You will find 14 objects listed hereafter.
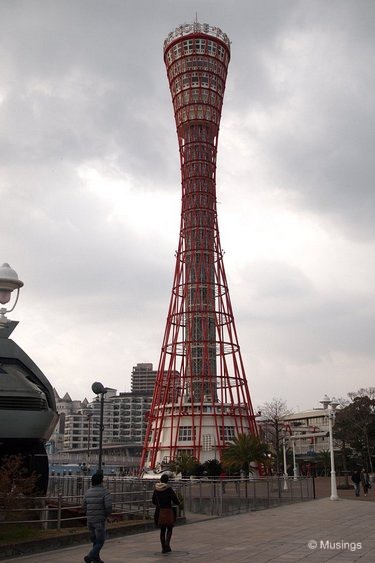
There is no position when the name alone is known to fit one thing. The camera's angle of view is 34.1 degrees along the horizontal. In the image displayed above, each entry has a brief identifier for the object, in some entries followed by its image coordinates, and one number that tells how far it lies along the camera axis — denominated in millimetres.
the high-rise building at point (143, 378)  183625
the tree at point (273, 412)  72425
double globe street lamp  25667
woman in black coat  10923
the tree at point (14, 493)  11797
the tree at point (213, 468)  45578
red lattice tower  52656
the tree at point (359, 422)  61125
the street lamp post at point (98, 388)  20422
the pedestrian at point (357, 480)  28809
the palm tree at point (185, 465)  44653
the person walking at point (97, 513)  9258
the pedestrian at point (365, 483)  31109
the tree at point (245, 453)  40969
